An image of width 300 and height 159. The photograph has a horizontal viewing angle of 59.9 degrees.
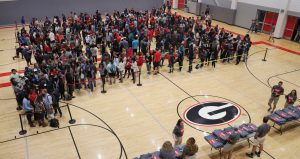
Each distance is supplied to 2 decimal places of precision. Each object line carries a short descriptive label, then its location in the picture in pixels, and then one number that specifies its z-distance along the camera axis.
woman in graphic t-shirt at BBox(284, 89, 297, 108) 11.88
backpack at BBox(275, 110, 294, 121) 10.98
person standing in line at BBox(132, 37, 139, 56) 18.06
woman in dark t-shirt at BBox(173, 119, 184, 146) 9.16
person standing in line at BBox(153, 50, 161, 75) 15.70
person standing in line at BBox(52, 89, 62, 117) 11.47
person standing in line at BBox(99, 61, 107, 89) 14.07
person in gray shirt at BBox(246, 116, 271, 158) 9.08
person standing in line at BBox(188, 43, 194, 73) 16.53
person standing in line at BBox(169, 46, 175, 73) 16.31
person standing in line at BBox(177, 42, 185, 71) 16.44
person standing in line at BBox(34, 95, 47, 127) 10.95
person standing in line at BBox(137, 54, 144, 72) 15.22
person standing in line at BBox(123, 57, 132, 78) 15.17
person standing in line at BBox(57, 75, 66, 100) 12.62
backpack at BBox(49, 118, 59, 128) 11.19
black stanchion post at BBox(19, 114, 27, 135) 10.77
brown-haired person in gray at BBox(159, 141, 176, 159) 7.72
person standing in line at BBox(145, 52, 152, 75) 16.16
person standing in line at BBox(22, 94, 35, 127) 10.96
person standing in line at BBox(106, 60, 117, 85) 14.35
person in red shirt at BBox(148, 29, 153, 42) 21.56
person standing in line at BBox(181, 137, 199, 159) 7.88
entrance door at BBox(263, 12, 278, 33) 25.67
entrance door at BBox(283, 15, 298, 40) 24.13
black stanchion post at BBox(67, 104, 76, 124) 11.55
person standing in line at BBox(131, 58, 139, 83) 14.91
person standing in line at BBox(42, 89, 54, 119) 11.00
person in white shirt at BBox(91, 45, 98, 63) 16.96
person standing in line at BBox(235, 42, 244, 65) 18.09
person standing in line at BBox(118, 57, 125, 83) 14.74
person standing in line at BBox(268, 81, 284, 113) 12.10
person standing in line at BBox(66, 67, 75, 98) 13.21
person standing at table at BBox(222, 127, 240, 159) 8.80
